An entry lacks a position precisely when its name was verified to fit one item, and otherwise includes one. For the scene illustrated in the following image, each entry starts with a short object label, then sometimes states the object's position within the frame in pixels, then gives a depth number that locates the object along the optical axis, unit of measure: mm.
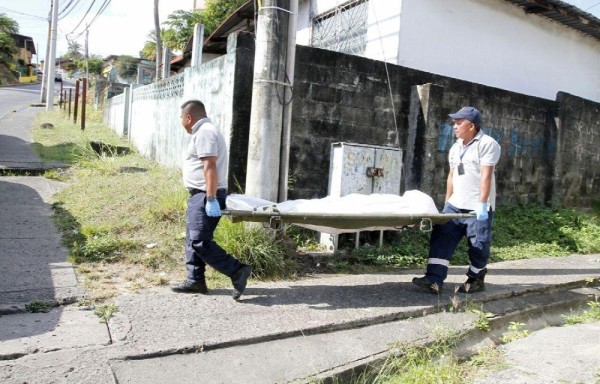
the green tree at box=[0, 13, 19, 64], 46000
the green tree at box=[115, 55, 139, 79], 37938
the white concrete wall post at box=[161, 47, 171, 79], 12688
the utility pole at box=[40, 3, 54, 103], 26750
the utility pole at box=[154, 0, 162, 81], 18938
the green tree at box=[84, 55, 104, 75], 46812
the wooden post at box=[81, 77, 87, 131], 14352
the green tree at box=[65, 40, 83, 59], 54156
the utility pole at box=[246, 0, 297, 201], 4723
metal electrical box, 5414
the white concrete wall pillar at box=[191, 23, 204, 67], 8290
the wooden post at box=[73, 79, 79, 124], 15563
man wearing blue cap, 4184
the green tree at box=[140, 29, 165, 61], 30594
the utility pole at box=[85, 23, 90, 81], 38769
